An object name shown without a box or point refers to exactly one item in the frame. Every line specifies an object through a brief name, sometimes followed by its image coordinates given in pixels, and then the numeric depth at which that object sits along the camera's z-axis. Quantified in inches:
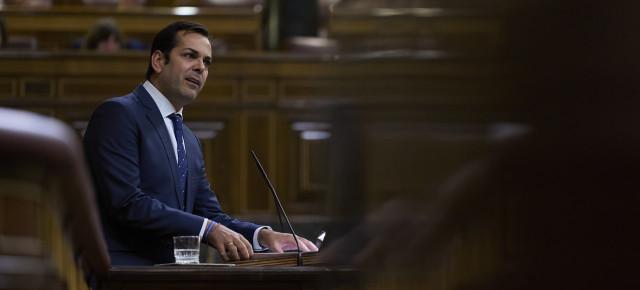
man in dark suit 318.9
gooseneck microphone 310.5
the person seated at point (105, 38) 477.6
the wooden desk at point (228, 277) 301.4
